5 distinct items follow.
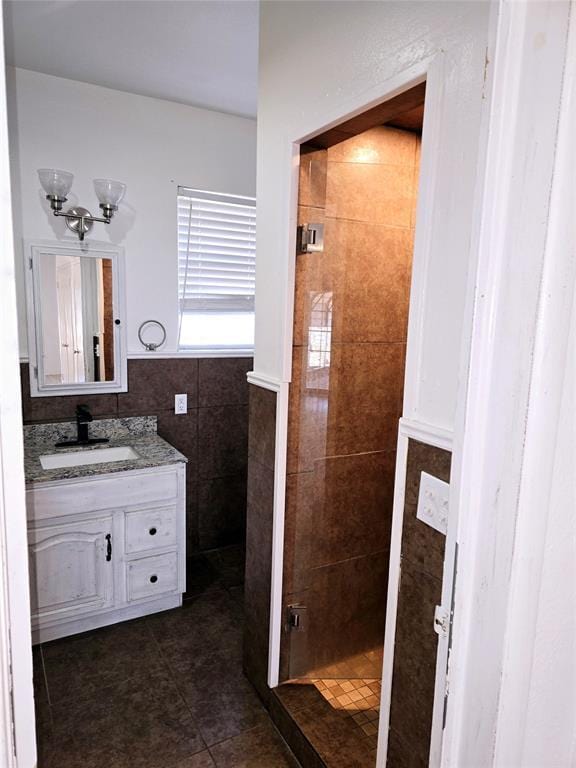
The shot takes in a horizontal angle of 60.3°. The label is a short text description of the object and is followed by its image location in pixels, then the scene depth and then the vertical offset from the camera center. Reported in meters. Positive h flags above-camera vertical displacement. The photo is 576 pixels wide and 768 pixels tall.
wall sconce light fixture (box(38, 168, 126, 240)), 2.31 +0.49
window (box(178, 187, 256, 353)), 2.92 +0.19
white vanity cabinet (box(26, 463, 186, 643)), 2.20 -1.16
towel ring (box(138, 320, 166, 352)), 2.83 -0.23
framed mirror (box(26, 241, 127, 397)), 2.53 -0.11
